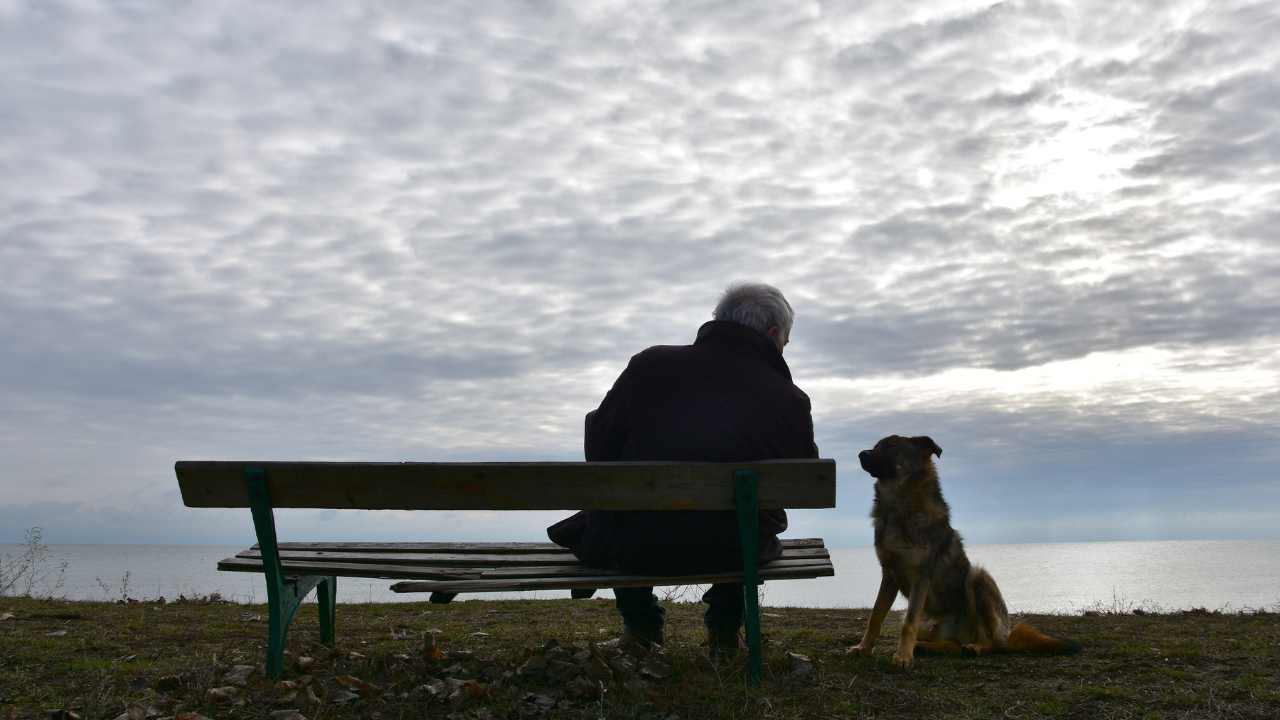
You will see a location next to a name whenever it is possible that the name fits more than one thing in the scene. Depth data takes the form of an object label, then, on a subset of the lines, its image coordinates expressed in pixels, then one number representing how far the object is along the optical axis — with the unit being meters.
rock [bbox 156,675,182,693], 4.67
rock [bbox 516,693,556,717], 4.24
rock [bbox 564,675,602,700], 4.42
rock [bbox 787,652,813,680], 4.99
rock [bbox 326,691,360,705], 4.47
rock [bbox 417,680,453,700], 4.41
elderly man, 5.02
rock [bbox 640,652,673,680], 4.71
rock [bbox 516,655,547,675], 4.65
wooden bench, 4.54
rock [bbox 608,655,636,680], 4.64
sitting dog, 6.07
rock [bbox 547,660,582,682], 4.59
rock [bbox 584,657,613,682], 4.61
